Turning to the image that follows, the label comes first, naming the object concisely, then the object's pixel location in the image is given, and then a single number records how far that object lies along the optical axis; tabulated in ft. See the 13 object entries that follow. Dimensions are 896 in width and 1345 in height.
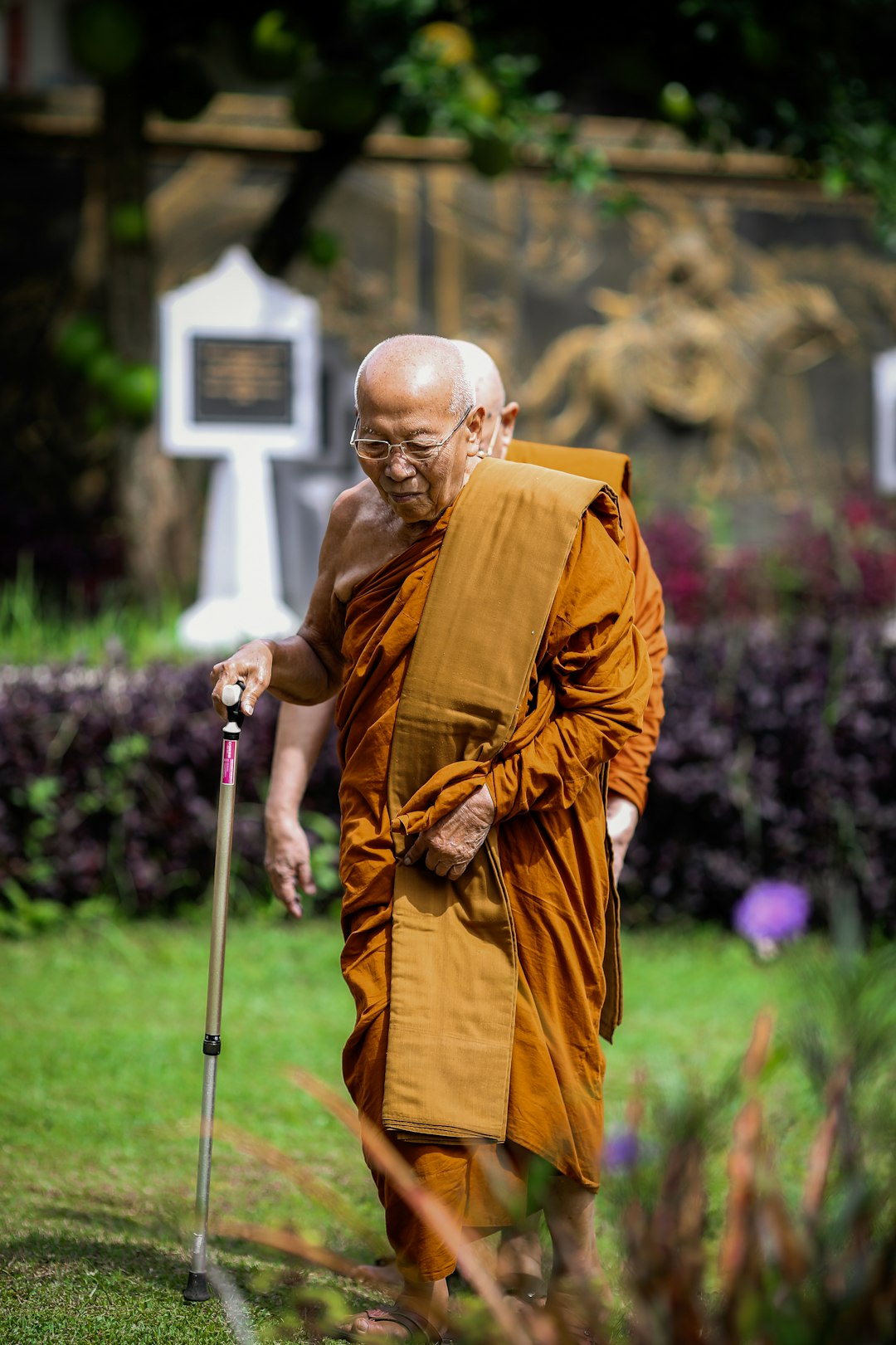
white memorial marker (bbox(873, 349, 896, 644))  69.31
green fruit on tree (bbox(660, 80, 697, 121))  48.16
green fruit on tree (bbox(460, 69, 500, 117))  48.24
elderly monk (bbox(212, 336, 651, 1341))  17.62
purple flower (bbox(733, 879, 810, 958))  11.47
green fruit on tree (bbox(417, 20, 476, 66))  48.26
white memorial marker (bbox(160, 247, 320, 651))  53.78
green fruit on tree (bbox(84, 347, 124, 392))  54.34
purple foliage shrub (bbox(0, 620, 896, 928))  38.22
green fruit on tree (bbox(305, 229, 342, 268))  60.54
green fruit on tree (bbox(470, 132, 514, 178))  52.95
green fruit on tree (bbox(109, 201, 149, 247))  55.77
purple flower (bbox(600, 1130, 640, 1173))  9.95
